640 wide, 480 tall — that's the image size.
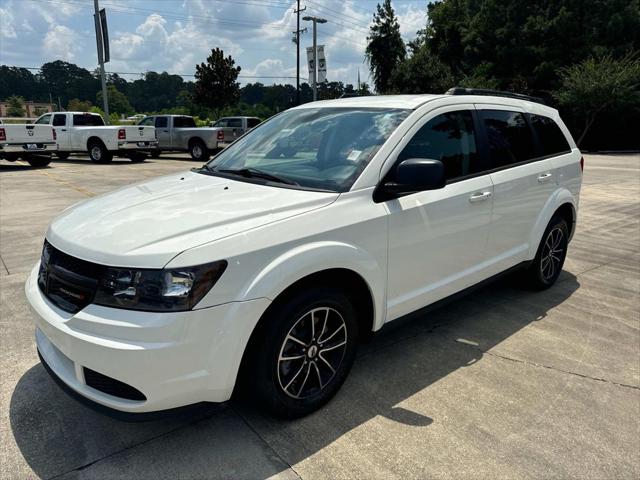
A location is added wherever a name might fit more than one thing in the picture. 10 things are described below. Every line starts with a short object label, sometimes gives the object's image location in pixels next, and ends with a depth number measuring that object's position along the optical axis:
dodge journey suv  2.21
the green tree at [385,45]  47.12
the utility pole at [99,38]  22.91
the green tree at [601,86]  28.92
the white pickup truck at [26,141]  15.57
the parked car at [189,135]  20.17
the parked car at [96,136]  18.16
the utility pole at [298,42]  38.53
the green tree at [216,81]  33.12
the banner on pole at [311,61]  31.19
